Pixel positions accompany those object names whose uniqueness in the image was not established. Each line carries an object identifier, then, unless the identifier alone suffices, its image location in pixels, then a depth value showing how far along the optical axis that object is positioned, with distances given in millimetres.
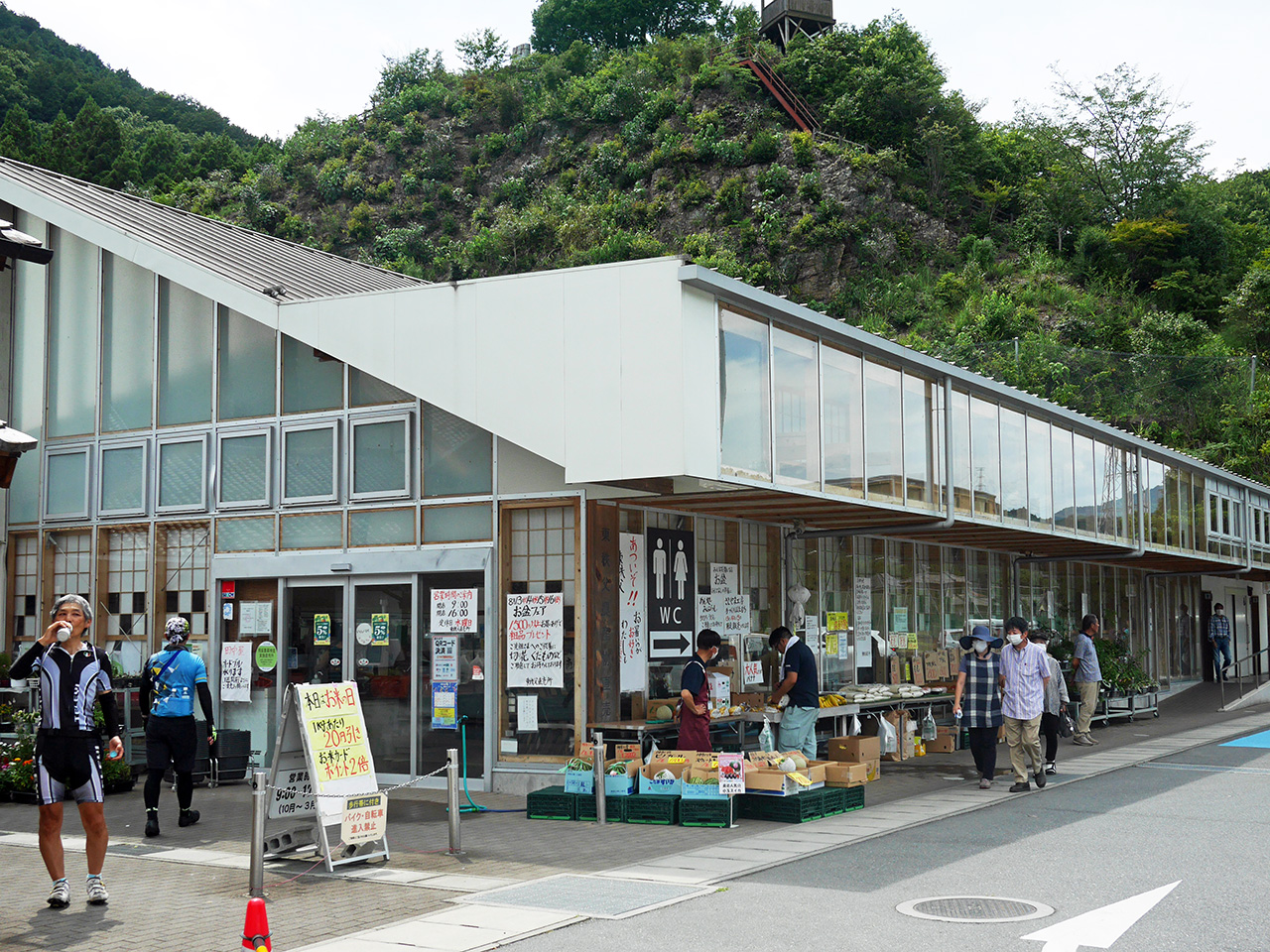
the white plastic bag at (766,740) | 12898
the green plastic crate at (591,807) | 11891
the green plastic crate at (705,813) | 11469
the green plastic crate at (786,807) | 11758
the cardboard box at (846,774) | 12898
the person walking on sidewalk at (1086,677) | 19609
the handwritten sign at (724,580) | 14867
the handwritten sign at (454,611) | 14016
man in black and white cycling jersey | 8172
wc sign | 13938
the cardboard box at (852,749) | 14234
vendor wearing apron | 12141
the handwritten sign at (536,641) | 13359
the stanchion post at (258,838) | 8477
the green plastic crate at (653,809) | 11641
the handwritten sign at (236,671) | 15492
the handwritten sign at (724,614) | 14625
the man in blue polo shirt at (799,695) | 13133
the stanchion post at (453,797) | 9945
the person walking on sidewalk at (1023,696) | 14125
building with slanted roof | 12195
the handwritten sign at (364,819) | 9680
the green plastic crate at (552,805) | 11953
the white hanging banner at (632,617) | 13469
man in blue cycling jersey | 11672
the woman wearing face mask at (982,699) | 14289
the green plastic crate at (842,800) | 12203
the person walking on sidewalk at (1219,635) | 32653
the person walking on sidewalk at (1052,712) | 15102
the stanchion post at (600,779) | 11742
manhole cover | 7711
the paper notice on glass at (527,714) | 13469
